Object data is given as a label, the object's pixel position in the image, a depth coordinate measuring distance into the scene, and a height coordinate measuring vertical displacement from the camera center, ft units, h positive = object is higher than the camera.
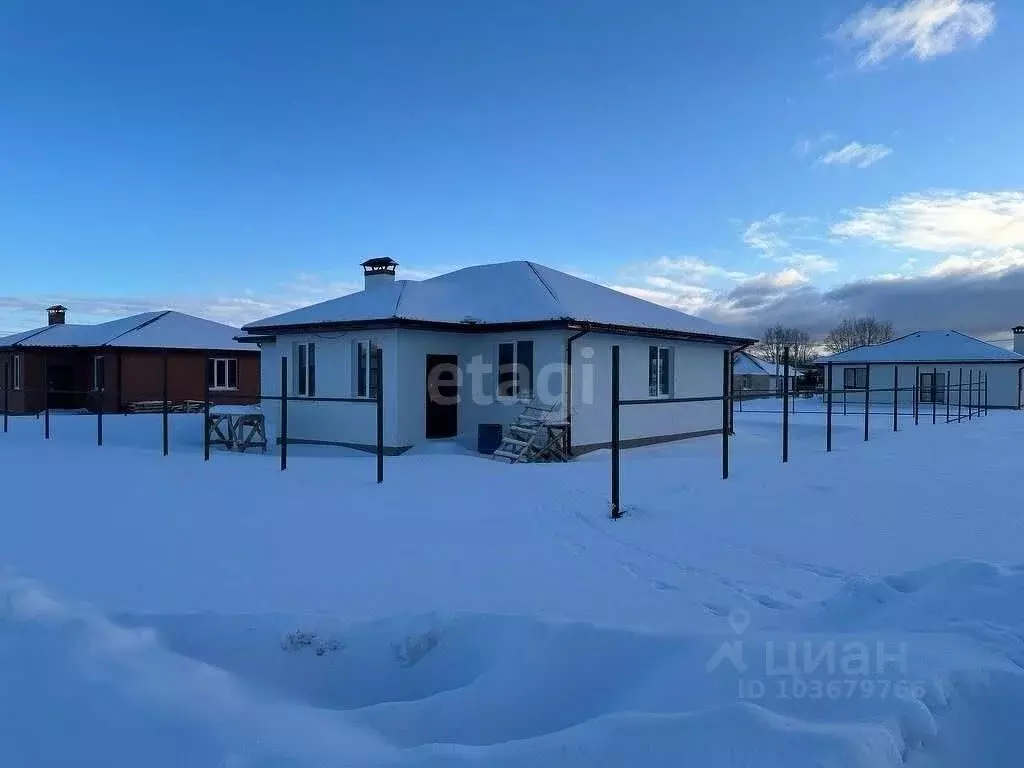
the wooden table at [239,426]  51.40 -3.80
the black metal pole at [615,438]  25.72 -2.30
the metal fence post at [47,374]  86.53 +0.00
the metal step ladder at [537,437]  44.93 -4.00
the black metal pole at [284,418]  36.98 -2.29
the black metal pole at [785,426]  38.22 -2.94
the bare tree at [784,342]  278.46 +13.03
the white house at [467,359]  47.60 +1.06
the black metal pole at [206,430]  41.50 -3.29
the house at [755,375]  163.57 -0.07
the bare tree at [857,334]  277.44 +15.90
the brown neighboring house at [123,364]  87.20 +1.21
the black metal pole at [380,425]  32.63 -2.30
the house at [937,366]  111.45 +1.49
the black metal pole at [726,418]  32.55 -1.94
